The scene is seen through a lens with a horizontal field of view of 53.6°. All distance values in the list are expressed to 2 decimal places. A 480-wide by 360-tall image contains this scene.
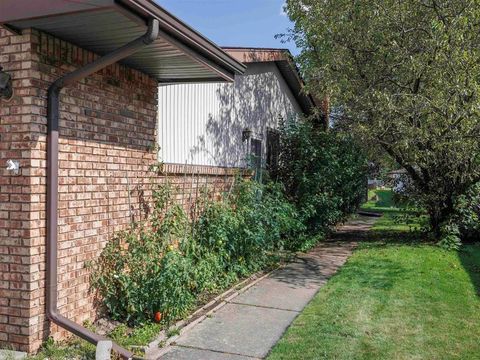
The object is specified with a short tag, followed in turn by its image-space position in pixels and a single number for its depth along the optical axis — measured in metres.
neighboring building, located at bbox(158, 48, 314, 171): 6.91
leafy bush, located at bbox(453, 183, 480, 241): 10.34
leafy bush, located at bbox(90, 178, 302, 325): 4.90
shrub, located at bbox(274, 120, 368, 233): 10.30
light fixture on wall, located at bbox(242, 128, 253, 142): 9.88
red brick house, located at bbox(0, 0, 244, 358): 3.94
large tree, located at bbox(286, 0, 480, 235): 8.15
